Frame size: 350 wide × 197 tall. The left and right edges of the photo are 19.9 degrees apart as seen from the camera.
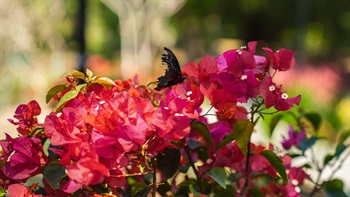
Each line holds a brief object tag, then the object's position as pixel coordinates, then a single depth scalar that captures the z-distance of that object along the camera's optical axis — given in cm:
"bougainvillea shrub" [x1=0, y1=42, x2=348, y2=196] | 110
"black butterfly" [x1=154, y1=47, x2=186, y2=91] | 118
